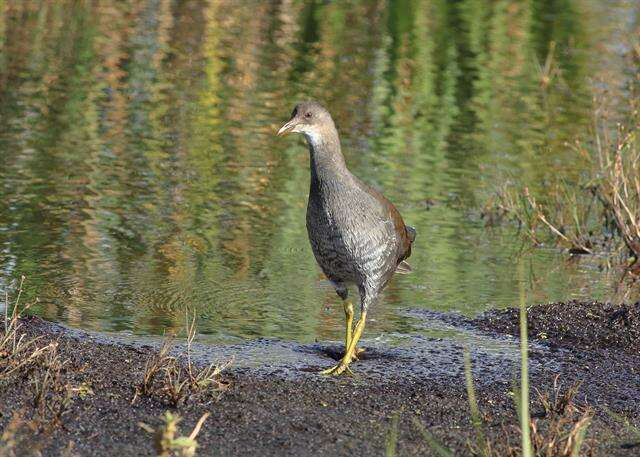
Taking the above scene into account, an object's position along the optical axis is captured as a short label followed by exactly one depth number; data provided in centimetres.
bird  1462
